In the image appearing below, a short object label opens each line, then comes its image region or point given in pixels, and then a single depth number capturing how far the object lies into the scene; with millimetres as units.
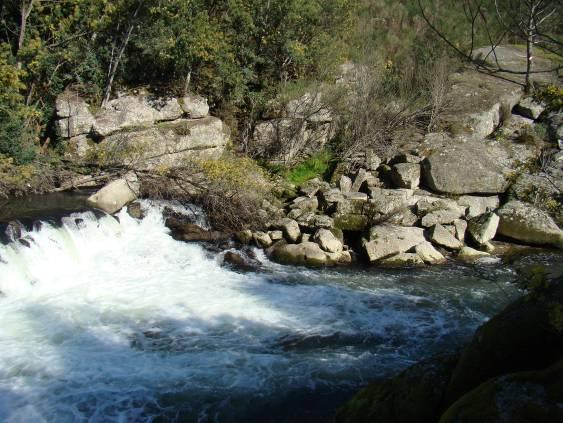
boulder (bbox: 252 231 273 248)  12000
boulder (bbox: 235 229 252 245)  12102
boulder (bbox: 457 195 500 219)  13398
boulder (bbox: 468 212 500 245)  12242
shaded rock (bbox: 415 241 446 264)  11508
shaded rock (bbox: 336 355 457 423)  4062
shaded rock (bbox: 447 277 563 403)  3805
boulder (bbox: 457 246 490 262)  11824
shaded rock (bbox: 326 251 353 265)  11461
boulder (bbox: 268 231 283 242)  12125
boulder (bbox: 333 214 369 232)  12391
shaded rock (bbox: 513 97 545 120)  17422
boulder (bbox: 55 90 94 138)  14422
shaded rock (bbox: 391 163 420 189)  13941
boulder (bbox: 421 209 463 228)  12523
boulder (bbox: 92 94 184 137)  14578
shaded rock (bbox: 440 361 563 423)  2955
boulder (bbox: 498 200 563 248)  12281
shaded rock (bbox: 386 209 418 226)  12542
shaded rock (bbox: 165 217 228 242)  12094
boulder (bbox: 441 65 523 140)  16547
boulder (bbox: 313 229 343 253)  11609
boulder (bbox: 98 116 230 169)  14211
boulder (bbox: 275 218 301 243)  12086
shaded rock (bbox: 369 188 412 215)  12586
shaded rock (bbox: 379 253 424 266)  11422
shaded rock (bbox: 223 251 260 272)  11078
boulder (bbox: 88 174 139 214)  12414
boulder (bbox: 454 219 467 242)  12466
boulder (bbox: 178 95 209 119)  15812
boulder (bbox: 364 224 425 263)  11516
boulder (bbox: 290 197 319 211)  13133
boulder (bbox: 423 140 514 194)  13867
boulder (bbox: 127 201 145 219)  12523
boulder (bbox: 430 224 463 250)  12062
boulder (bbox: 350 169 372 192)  14258
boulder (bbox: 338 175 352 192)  14086
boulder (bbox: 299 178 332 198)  14031
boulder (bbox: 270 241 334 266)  11375
